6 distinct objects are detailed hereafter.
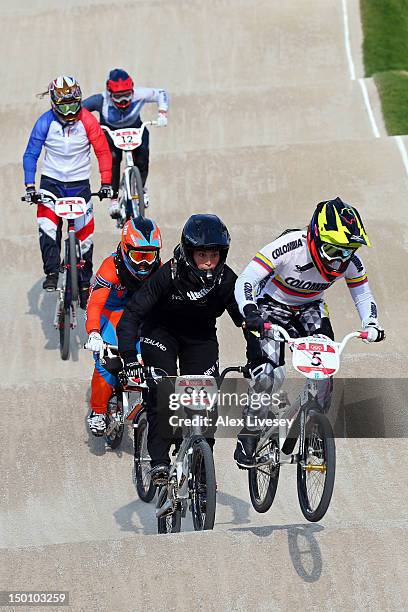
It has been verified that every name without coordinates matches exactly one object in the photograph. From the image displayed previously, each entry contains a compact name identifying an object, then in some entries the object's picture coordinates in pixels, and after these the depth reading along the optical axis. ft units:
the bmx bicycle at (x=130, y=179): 90.27
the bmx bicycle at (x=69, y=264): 77.10
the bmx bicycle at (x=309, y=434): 45.88
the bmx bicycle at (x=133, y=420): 58.87
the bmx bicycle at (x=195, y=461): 48.49
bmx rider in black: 49.09
